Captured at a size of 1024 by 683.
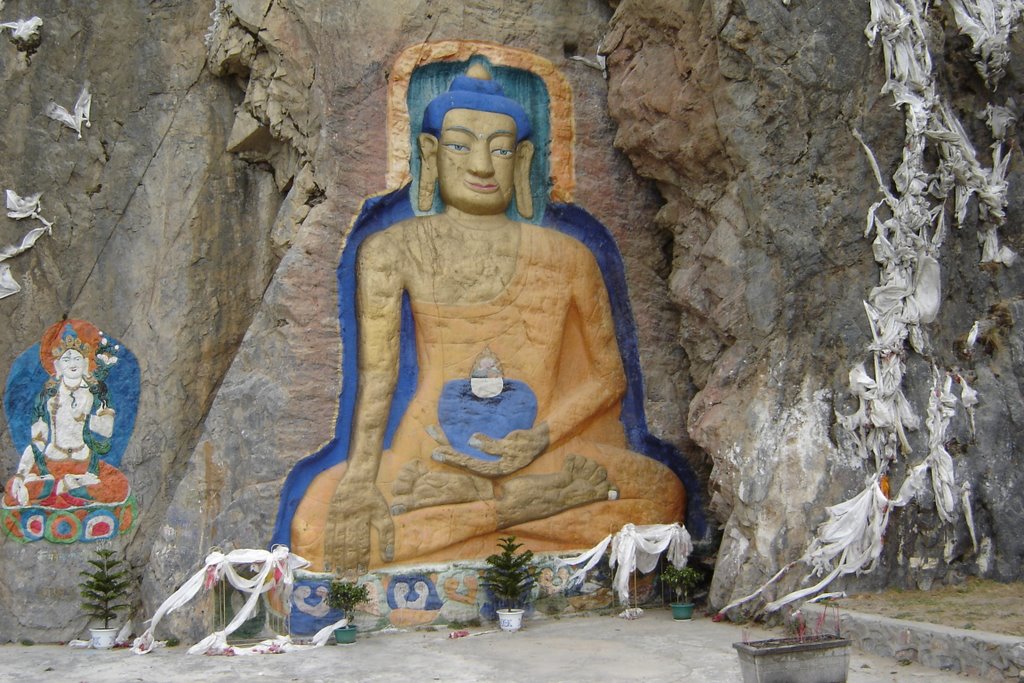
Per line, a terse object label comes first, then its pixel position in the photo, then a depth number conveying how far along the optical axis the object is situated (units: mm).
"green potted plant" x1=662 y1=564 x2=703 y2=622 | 9195
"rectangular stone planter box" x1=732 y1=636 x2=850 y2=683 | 5699
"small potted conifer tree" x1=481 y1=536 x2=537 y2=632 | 8969
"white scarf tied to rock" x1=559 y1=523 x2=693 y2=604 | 9461
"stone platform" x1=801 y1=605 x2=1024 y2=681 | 6434
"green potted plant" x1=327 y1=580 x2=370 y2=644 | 8484
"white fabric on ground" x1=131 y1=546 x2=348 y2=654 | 8203
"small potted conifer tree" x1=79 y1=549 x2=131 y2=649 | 8617
